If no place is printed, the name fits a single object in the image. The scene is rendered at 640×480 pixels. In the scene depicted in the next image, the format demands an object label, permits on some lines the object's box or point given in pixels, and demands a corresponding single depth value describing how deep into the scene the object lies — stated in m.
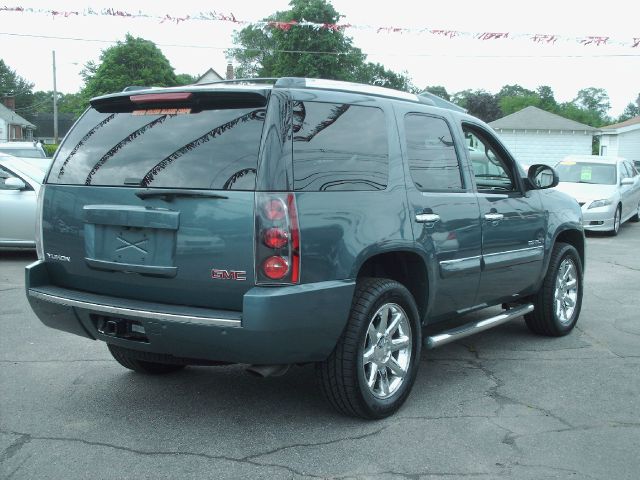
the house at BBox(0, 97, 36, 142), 76.44
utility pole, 57.25
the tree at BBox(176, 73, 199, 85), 104.06
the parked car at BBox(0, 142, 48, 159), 17.83
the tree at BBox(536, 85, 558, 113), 88.71
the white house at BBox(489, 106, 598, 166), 43.59
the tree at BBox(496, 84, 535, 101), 123.89
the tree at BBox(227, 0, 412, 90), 57.91
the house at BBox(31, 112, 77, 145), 99.12
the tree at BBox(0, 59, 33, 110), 112.13
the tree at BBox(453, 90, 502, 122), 78.24
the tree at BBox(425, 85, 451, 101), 89.07
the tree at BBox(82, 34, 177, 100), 68.88
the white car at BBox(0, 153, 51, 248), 10.60
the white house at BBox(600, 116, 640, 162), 45.31
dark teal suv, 3.78
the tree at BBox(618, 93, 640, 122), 125.62
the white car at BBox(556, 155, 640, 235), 15.06
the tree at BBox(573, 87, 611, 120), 137.75
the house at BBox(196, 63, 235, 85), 66.41
